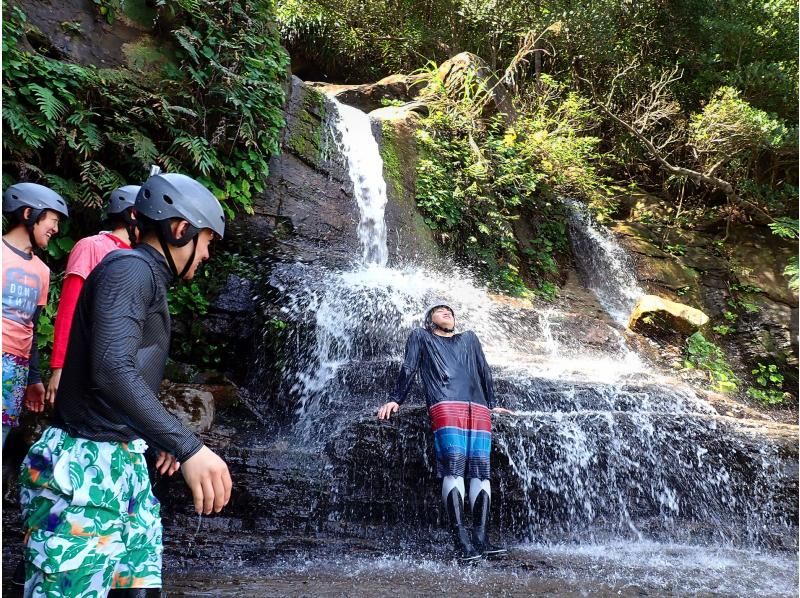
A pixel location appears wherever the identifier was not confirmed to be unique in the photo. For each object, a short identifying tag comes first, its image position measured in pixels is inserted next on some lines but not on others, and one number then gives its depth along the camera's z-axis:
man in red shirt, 2.90
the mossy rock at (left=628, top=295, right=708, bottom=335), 9.70
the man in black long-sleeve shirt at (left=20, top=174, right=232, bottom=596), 1.56
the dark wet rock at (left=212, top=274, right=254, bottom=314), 7.31
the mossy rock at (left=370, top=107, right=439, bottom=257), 10.30
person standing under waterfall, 4.00
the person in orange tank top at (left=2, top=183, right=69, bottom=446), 2.99
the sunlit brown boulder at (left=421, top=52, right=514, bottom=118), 12.41
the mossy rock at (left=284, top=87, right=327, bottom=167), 9.34
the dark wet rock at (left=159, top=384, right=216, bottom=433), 4.92
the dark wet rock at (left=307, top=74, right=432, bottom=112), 13.33
